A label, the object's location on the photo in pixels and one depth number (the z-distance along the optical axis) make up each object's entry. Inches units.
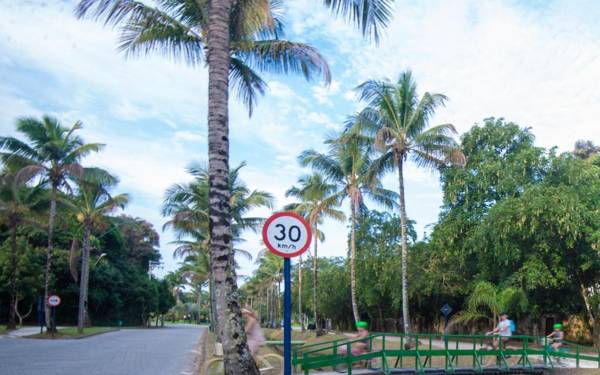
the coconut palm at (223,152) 335.6
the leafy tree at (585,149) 1777.8
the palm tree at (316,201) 1374.9
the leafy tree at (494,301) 993.5
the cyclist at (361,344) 472.7
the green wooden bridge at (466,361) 454.3
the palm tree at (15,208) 1296.8
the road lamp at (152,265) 3021.4
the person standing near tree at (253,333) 438.9
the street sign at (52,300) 1175.3
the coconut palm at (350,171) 1261.1
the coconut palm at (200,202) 1179.9
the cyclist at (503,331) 567.1
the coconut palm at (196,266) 1801.2
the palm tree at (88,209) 1353.3
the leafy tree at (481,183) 1088.8
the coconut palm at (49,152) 1128.8
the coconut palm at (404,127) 1001.5
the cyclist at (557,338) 668.1
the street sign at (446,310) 1197.6
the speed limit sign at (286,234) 264.7
